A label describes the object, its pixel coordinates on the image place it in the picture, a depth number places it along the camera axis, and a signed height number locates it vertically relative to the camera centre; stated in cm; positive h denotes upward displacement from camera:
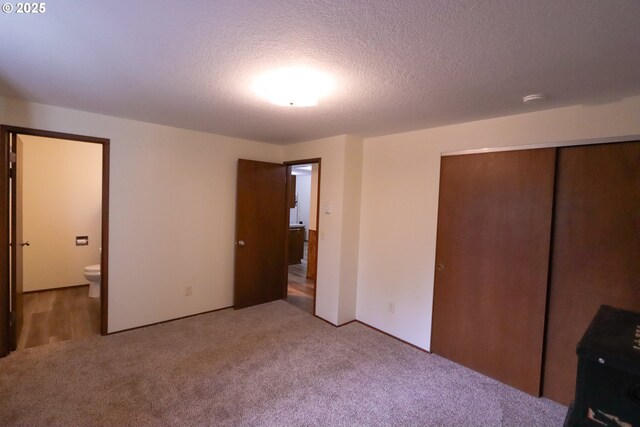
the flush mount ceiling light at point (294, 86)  185 +79
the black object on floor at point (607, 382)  84 -48
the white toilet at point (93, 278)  412 -114
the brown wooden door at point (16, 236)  269 -41
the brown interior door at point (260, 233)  398 -43
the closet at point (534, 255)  209 -33
